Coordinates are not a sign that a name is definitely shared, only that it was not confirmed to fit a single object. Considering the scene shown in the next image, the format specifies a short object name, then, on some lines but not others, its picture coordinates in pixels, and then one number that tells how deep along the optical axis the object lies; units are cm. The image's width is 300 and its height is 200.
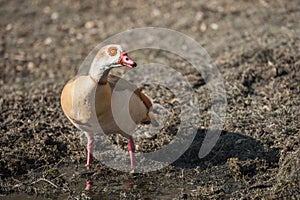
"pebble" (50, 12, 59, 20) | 2103
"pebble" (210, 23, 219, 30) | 1876
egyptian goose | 1050
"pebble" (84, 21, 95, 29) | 2034
